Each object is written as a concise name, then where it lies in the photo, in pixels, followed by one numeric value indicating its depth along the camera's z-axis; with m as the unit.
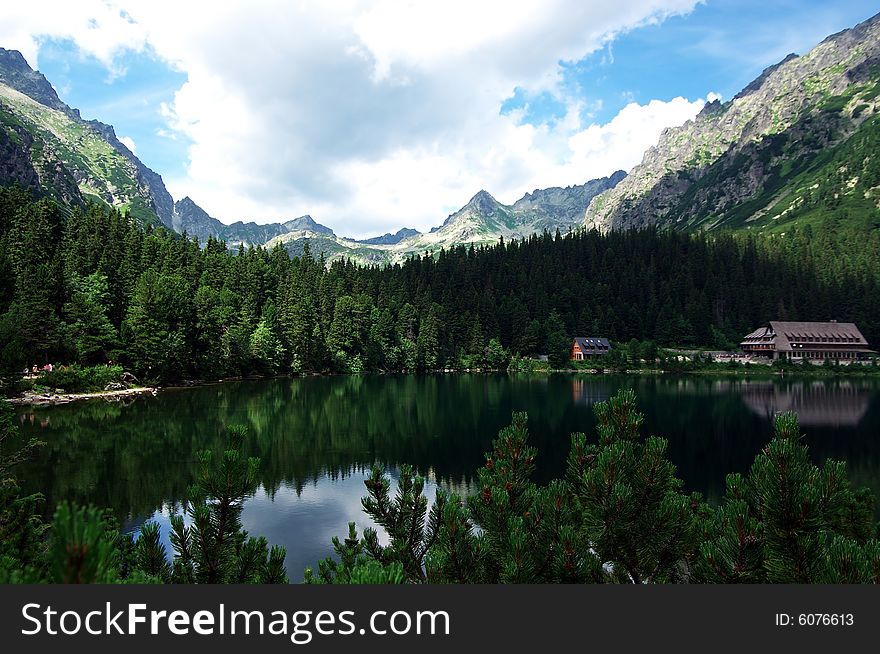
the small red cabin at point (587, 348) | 152.62
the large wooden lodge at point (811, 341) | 143.75
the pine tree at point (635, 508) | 7.00
